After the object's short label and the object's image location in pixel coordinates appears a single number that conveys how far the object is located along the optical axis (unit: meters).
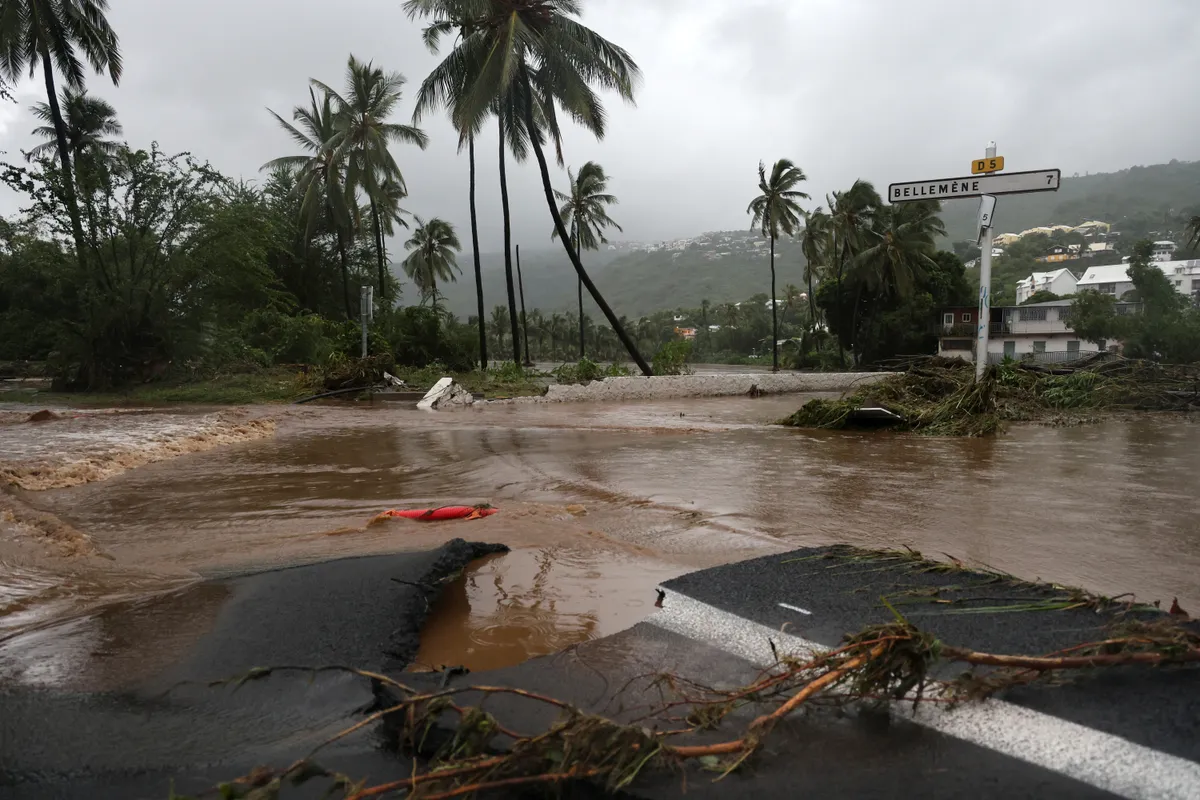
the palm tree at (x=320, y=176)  31.14
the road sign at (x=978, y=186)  10.41
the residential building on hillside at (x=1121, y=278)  69.62
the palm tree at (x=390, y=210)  37.91
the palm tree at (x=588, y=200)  47.56
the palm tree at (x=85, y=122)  31.57
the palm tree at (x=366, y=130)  30.42
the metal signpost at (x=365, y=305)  20.19
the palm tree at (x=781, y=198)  43.91
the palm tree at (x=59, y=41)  21.23
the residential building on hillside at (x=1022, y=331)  45.84
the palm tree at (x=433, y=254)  55.94
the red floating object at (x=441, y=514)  5.21
